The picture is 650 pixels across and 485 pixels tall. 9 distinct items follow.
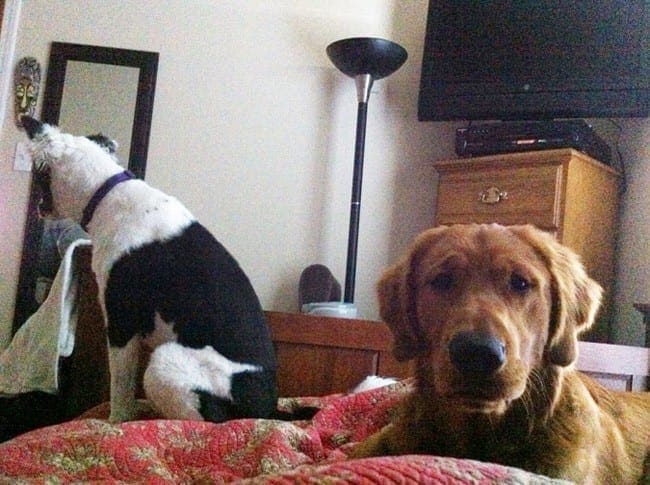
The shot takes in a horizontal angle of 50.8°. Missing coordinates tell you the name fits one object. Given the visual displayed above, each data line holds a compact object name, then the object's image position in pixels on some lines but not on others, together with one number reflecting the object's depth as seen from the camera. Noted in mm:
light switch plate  3059
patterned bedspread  1238
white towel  2393
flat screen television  2551
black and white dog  1810
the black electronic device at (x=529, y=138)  2508
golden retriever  1057
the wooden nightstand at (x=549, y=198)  2443
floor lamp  2754
